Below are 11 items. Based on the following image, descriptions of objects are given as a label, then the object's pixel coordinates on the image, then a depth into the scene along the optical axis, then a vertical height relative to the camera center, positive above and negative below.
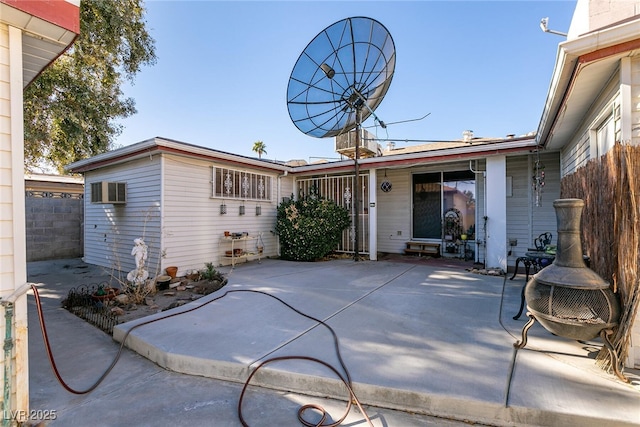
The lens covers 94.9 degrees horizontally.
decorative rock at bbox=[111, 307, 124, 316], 4.08 -1.37
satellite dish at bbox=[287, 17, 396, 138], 6.96 +3.51
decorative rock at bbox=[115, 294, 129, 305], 4.45 -1.30
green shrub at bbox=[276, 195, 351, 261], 7.93 -0.36
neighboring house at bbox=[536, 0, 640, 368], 2.41 +1.38
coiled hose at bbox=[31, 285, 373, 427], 1.96 -1.36
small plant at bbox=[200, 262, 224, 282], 5.89 -1.24
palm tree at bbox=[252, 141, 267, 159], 25.05 +5.65
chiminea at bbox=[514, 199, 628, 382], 2.29 -0.67
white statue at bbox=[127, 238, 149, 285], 4.86 -0.86
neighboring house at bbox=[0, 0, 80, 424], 1.86 +0.17
